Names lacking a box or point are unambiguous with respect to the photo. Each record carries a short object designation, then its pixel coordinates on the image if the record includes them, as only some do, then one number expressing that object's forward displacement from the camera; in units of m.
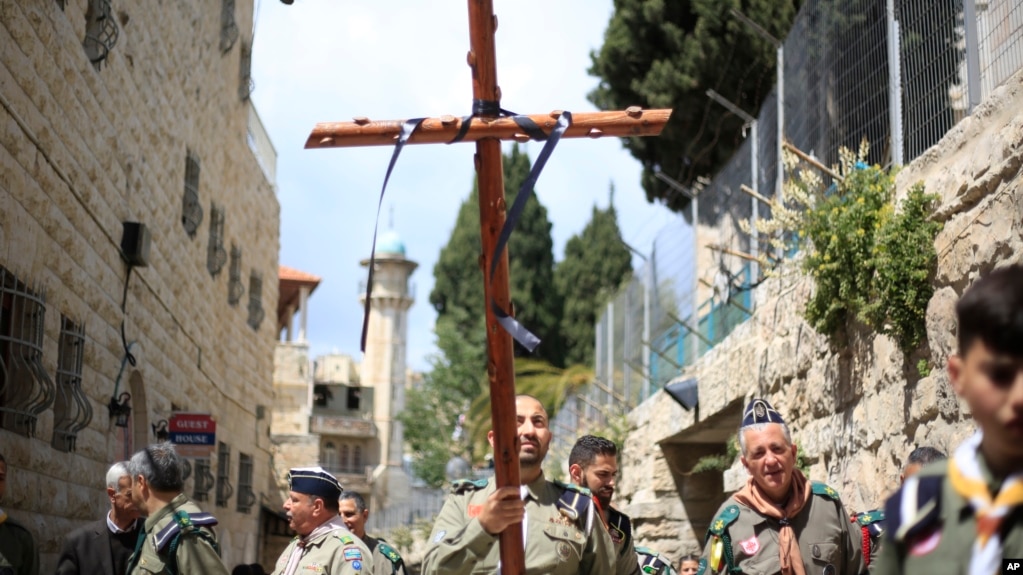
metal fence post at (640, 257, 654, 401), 17.08
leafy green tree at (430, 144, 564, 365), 45.69
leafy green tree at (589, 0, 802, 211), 21.94
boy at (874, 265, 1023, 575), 2.16
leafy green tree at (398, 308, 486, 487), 48.28
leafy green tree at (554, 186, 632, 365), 44.72
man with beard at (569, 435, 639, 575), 5.63
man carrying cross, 4.31
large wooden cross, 3.64
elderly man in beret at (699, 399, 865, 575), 4.86
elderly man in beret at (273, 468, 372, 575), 5.59
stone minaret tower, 68.06
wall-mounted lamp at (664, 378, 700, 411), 13.13
